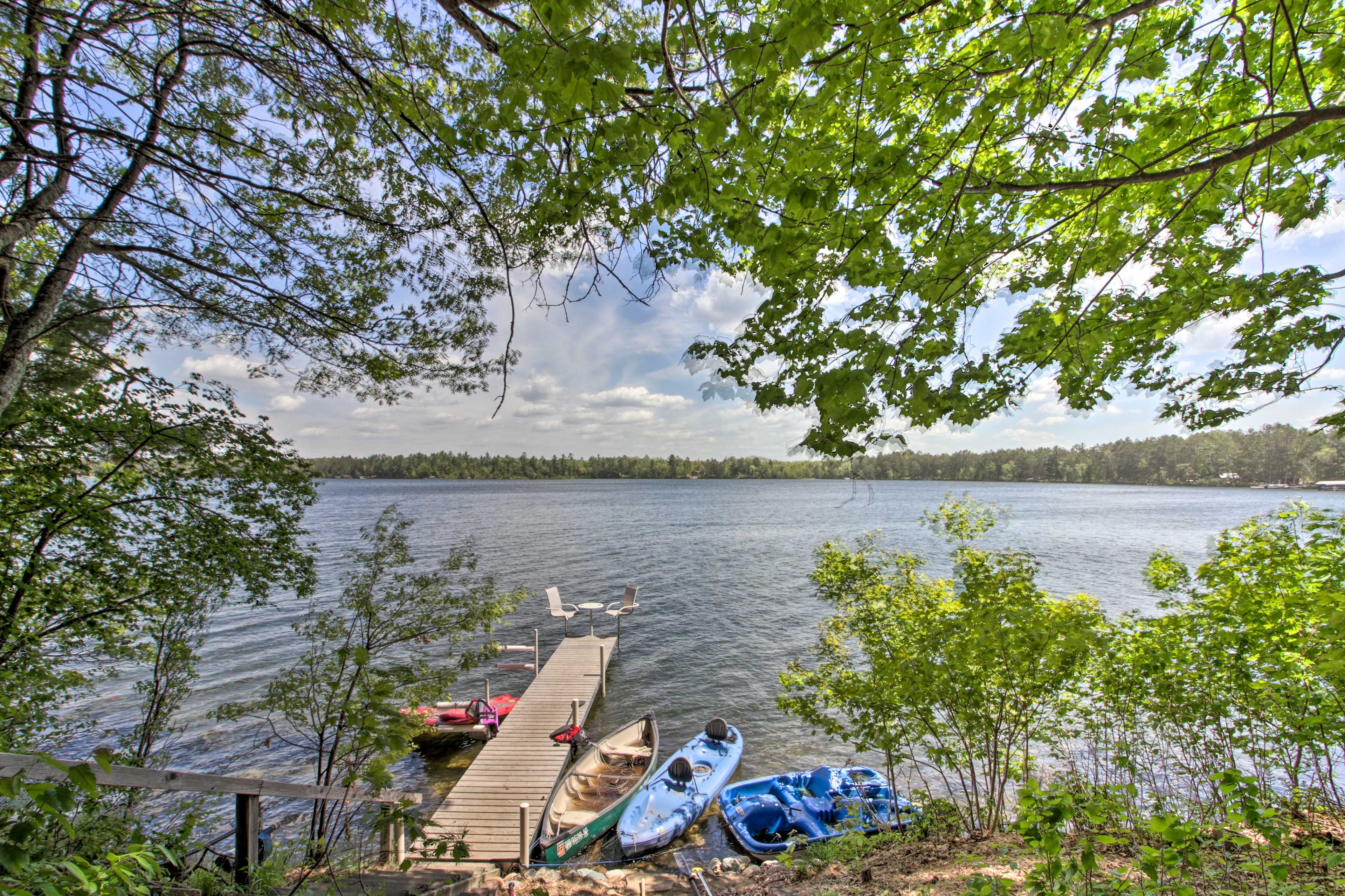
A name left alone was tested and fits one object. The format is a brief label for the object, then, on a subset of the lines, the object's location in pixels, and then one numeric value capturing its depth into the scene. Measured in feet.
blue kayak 30.63
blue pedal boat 29.17
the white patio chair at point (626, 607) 67.72
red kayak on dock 43.27
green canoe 29.07
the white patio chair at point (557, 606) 66.28
